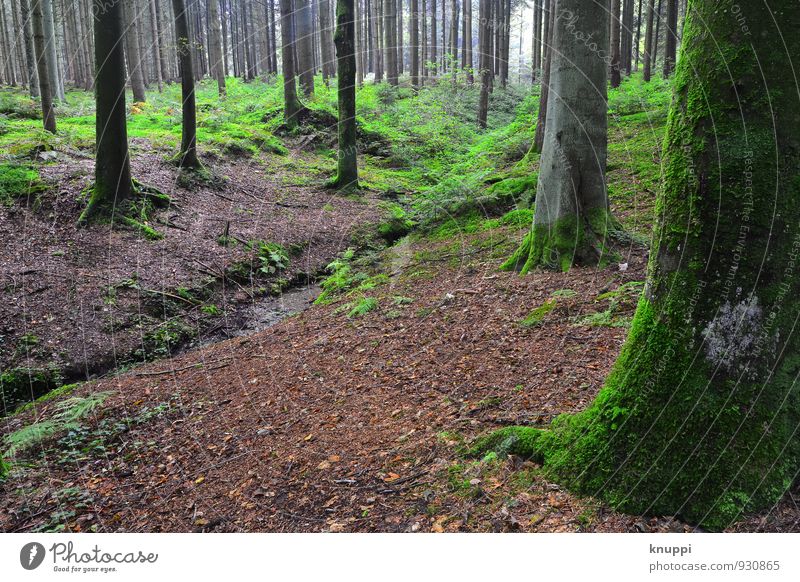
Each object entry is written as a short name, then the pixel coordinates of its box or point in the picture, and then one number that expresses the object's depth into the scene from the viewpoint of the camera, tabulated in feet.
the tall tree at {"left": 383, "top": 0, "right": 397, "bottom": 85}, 100.32
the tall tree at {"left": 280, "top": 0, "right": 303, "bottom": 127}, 58.15
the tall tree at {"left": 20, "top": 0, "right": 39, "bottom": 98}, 68.95
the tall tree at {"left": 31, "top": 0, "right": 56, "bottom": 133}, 41.04
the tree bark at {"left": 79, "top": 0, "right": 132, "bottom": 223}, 32.32
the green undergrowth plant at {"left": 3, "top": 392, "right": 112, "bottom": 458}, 16.98
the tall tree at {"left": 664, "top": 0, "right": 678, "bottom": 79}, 59.47
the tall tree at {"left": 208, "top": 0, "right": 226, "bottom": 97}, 79.04
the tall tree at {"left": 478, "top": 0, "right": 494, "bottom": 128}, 68.96
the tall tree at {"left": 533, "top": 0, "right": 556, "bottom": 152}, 41.11
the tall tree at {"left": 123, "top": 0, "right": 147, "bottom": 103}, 73.67
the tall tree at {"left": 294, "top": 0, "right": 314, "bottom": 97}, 78.02
